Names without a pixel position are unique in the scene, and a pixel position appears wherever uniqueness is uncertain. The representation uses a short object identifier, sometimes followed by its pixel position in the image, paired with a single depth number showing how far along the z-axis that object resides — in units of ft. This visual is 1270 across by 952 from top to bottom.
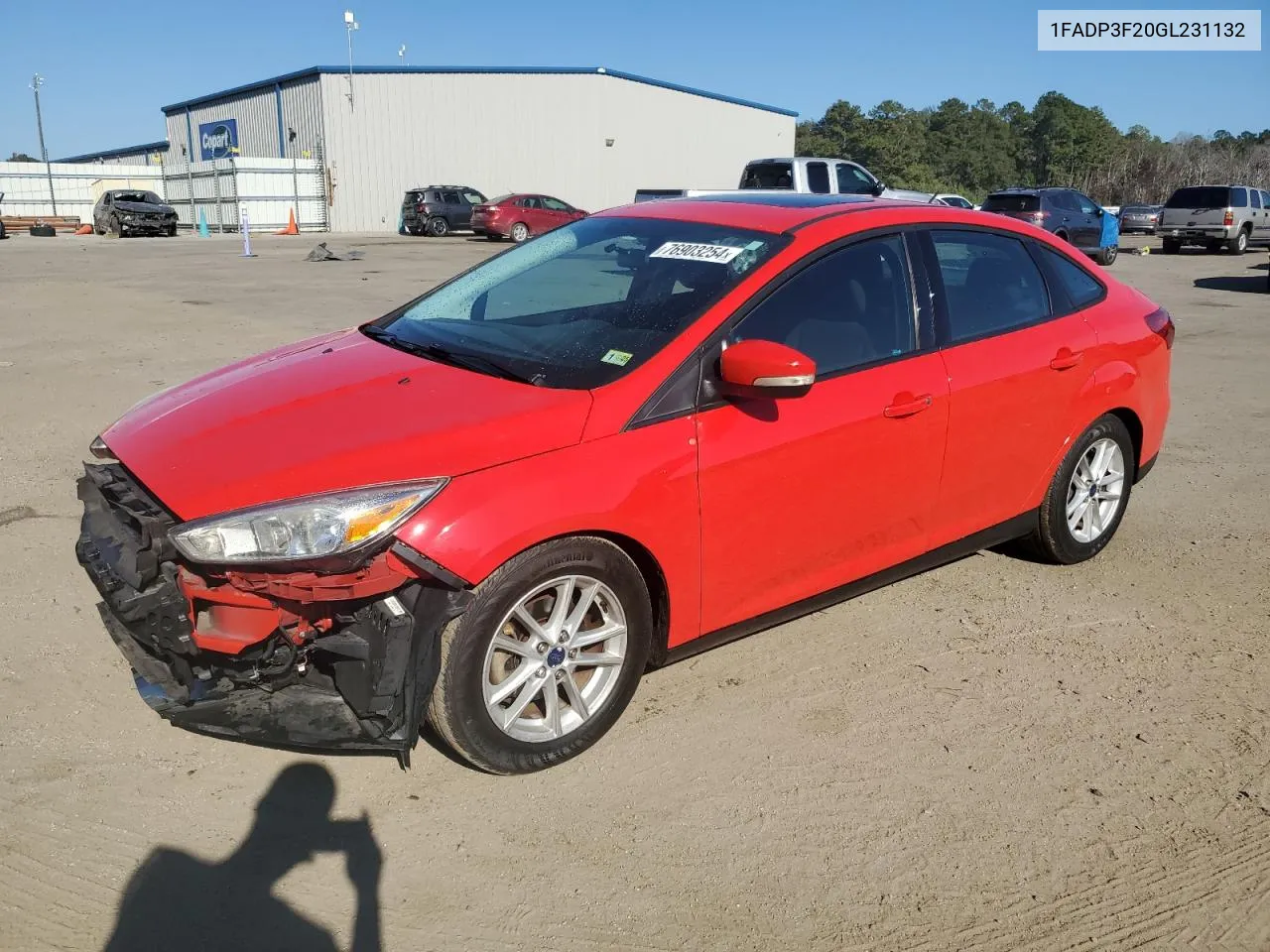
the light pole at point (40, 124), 187.52
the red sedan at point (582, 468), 9.05
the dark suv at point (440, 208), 119.14
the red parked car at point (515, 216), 106.63
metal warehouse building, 139.85
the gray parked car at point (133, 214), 112.16
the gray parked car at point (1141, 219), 121.08
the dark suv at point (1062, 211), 74.38
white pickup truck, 66.59
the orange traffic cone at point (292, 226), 127.75
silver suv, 92.73
